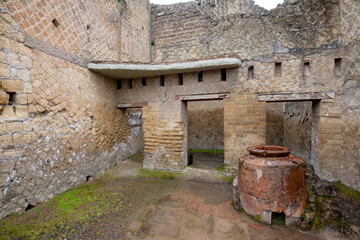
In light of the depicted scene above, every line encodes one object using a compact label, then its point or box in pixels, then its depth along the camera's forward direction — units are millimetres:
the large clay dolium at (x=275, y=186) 3102
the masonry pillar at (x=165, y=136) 5949
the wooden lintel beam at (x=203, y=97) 5517
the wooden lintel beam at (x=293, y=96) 4781
